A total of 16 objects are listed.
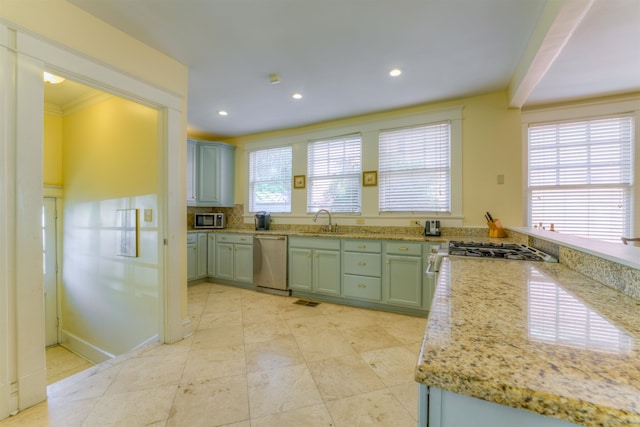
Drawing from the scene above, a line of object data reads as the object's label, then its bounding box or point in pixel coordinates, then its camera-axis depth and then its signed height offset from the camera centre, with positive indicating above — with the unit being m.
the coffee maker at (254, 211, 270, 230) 4.56 -0.15
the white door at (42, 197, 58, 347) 3.35 -0.74
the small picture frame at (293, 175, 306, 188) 4.38 +0.49
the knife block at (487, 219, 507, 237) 3.05 -0.20
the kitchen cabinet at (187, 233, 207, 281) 4.31 -0.72
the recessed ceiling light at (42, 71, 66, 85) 2.42 +1.20
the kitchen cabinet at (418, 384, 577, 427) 0.45 -0.36
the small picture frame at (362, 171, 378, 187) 3.82 +0.47
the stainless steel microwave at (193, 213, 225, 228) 4.73 -0.15
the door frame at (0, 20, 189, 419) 1.53 +0.08
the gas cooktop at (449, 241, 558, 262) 1.62 -0.27
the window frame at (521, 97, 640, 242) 2.97 +1.10
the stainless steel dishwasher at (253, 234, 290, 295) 3.86 -0.76
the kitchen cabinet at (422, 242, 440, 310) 3.00 -0.80
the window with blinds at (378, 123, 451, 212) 3.46 +0.56
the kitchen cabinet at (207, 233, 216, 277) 4.50 -0.71
